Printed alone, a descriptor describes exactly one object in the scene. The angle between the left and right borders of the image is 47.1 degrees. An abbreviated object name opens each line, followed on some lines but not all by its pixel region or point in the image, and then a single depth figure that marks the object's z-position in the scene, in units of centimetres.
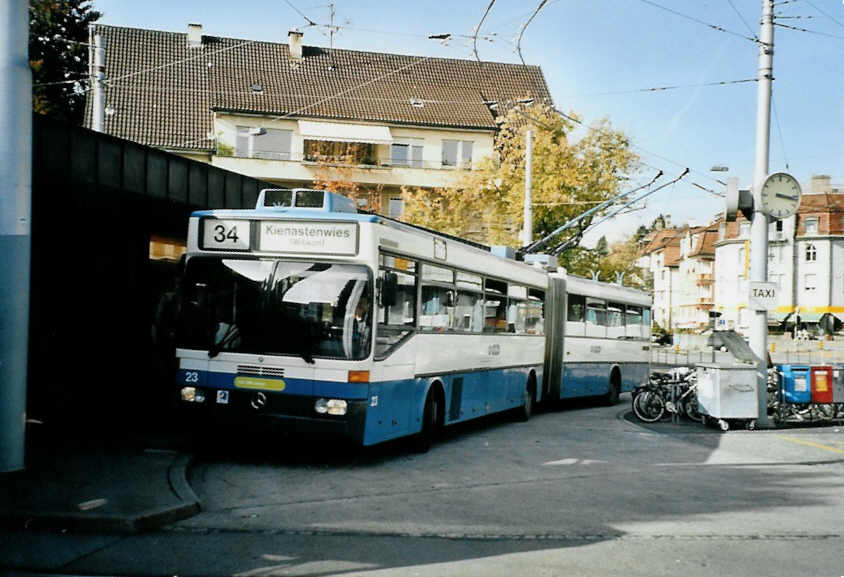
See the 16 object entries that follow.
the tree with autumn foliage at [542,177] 3728
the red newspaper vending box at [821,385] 1777
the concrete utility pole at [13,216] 921
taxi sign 1684
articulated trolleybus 1054
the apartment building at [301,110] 4653
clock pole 1692
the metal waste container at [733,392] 1650
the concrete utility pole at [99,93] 2069
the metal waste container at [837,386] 1803
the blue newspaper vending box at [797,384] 1764
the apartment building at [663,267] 11956
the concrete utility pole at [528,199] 2983
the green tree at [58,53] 4950
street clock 1684
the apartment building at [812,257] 8631
